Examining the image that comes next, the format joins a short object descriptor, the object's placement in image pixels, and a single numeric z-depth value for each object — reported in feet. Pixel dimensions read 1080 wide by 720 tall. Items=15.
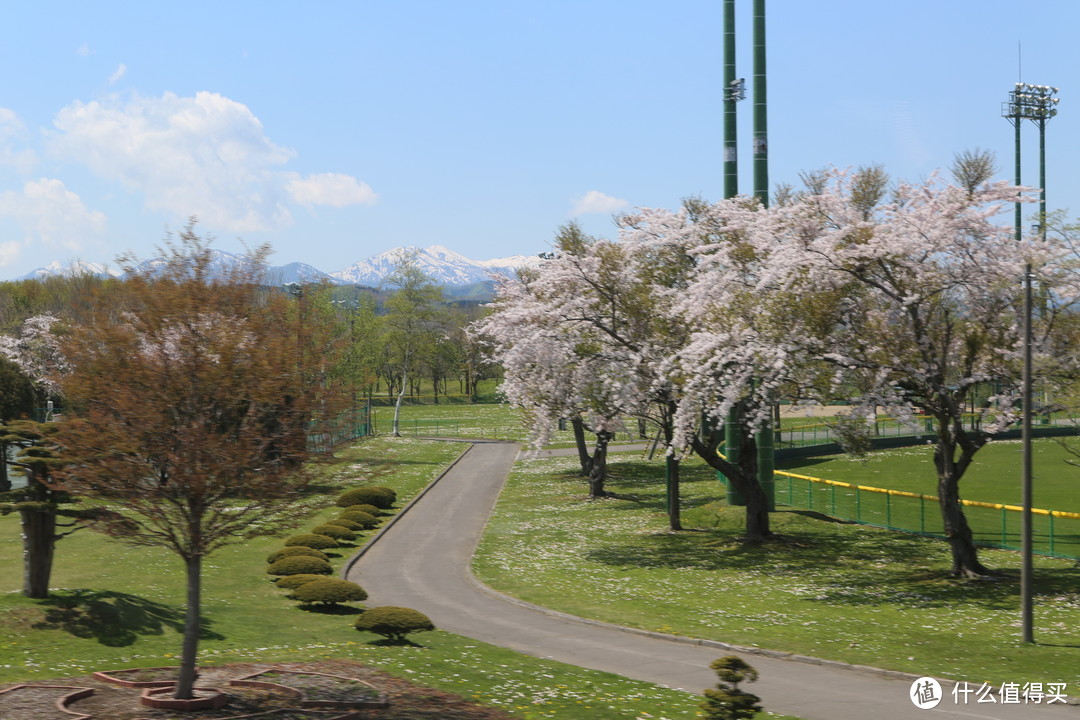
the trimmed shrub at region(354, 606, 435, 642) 72.59
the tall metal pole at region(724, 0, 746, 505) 133.39
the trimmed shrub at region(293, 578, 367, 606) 84.84
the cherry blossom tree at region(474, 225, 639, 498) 121.90
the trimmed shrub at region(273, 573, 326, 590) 92.02
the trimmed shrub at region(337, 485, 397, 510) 150.10
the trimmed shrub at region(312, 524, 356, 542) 124.26
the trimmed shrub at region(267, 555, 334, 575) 99.35
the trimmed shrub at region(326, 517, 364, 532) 131.13
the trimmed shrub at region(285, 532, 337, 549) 113.91
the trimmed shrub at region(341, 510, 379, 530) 136.56
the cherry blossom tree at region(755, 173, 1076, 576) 92.84
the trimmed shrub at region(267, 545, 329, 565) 107.04
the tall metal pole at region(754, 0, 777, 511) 129.49
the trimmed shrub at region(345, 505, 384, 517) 142.00
